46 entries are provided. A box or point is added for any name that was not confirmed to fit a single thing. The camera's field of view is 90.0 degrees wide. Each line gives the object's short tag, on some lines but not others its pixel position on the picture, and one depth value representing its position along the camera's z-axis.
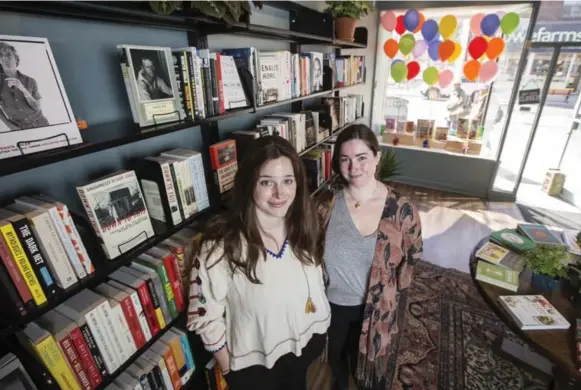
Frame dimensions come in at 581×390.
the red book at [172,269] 1.20
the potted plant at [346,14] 2.42
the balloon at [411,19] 3.82
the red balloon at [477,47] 3.62
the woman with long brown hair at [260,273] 1.09
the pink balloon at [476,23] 3.55
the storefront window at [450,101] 3.79
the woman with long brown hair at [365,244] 1.35
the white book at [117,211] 0.94
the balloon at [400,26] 3.96
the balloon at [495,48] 3.57
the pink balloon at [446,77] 3.97
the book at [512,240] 1.87
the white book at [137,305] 1.07
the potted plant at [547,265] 1.50
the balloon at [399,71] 4.13
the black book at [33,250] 0.77
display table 1.21
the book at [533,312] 1.34
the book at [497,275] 1.61
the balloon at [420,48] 3.93
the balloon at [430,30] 3.77
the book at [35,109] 0.72
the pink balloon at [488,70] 3.69
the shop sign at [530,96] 3.72
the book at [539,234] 1.89
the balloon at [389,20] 3.97
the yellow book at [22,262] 0.74
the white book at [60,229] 0.83
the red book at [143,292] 1.09
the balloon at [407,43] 3.95
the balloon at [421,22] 3.87
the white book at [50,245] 0.80
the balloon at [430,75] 3.98
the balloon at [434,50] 3.84
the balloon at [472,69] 3.78
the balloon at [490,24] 3.49
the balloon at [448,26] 3.62
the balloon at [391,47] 4.10
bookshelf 0.77
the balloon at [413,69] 4.08
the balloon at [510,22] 3.35
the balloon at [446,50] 3.73
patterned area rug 1.80
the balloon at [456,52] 3.77
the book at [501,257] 1.75
